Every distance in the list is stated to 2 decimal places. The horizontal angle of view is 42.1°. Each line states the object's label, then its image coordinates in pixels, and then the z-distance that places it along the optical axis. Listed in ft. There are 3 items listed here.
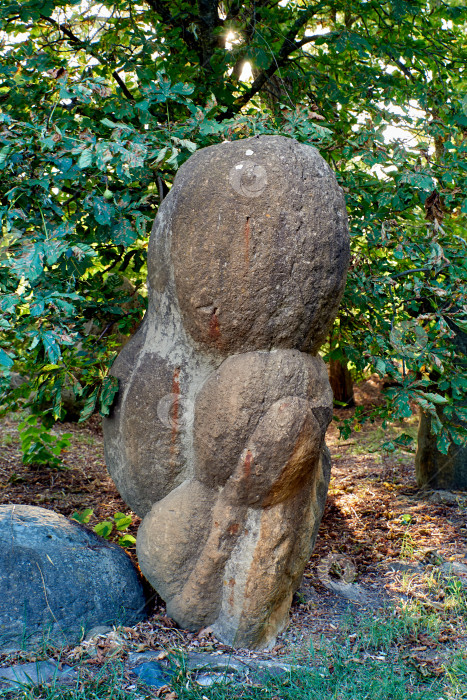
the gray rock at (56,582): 9.46
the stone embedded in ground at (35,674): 8.23
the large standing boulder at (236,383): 9.41
